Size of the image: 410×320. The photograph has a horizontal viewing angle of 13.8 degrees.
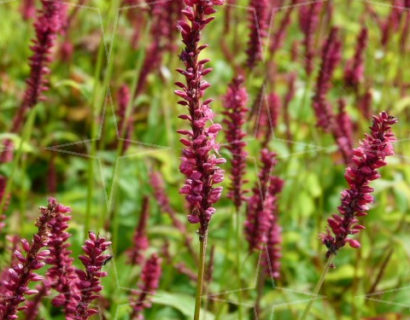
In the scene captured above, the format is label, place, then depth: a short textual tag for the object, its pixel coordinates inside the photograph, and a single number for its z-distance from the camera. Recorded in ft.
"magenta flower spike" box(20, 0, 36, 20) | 4.38
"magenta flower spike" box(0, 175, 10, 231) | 2.78
